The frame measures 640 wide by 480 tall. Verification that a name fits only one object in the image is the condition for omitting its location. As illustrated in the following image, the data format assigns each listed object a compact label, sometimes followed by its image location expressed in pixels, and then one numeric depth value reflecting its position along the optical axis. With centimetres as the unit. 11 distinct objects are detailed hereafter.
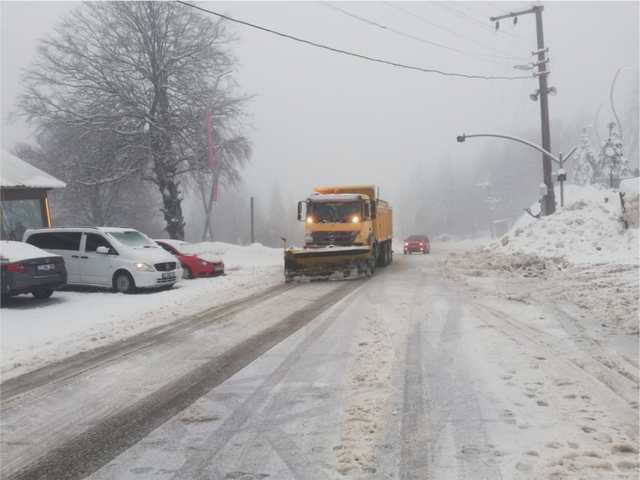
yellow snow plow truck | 1566
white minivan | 1362
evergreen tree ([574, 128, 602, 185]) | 7768
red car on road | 3716
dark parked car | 1127
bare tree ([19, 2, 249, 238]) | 2639
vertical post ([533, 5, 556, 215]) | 2550
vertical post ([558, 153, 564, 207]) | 2665
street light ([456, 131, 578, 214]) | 2548
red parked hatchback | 1728
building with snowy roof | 1938
